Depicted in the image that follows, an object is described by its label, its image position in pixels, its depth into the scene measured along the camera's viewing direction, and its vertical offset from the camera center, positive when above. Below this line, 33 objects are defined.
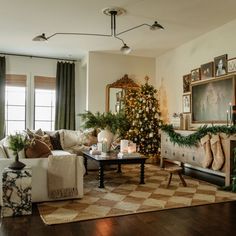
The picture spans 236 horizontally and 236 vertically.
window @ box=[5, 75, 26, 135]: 7.85 +0.50
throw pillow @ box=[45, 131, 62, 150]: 6.39 -0.45
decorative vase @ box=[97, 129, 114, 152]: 5.33 -0.30
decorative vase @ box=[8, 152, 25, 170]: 3.26 -0.53
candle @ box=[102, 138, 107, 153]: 5.20 -0.48
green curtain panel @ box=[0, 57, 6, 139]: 7.59 +0.75
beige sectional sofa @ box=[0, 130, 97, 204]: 3.61 -0.66
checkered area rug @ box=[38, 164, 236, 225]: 3.27 -1.09
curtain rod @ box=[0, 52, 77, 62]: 7.73 +1.88
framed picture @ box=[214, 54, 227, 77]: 5.38 +1.13
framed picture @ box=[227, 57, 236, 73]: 5.13 +1.08
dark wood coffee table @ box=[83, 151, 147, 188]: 4.44 -0.65
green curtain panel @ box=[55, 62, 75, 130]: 8.13 +0.71
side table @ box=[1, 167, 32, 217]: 3.17 -0.84
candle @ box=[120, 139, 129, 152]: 5.11 -0.46
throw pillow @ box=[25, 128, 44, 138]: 6.26 -0.27
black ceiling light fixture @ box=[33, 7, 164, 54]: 4.39 +1.88
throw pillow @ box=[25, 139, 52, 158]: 3.79 -0.42
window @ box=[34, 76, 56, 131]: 8.17 +0.54
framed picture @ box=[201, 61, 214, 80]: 5.75 +1.09
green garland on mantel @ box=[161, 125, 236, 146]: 4.62 -0.23
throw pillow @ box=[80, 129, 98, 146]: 6.41 -0.41
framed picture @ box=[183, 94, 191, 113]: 6.48 +0.44
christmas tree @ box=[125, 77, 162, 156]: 7.07 +0.00
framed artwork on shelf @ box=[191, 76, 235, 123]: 5.29 +0.46
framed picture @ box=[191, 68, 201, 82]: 6.16 +1.06
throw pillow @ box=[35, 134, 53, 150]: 5.88 -0.39
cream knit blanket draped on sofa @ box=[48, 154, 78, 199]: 3.68 -0.75
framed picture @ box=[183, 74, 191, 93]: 6.51 +0.93
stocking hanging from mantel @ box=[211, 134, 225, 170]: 4.67 -0.53
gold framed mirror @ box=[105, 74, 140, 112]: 7.64 +0.81
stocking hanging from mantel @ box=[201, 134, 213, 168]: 4.89 -0.53
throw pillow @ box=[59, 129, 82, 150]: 6.61 -0.43
